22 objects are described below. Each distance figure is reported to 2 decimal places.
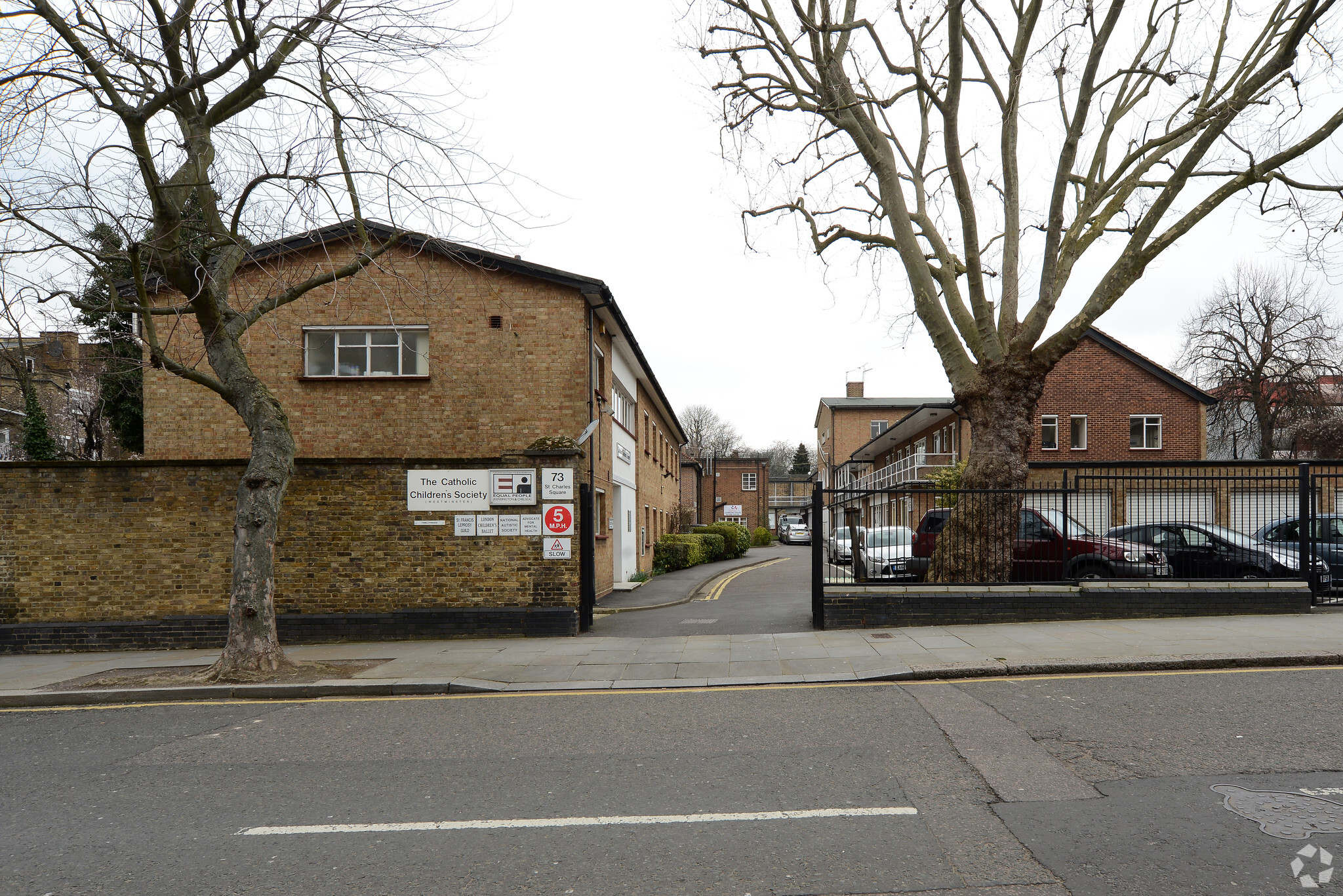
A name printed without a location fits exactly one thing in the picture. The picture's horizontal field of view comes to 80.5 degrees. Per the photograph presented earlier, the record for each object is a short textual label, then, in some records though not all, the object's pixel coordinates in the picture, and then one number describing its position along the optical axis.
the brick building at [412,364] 14.52
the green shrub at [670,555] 24.86
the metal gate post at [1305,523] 11.12
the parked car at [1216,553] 11.23
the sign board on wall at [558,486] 10.93
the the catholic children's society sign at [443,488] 10.91
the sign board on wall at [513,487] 10.93
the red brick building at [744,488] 64.19
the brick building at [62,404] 25.62
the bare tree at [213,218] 8.08
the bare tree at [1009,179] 11.77
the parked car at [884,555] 11.21
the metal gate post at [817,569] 10.81
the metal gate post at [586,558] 11.16
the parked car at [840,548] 10.60
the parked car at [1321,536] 11.46
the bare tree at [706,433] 88.88
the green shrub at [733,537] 33.72
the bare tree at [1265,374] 34.34
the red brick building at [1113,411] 30.55
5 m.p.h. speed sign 10.88
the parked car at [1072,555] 11.21
